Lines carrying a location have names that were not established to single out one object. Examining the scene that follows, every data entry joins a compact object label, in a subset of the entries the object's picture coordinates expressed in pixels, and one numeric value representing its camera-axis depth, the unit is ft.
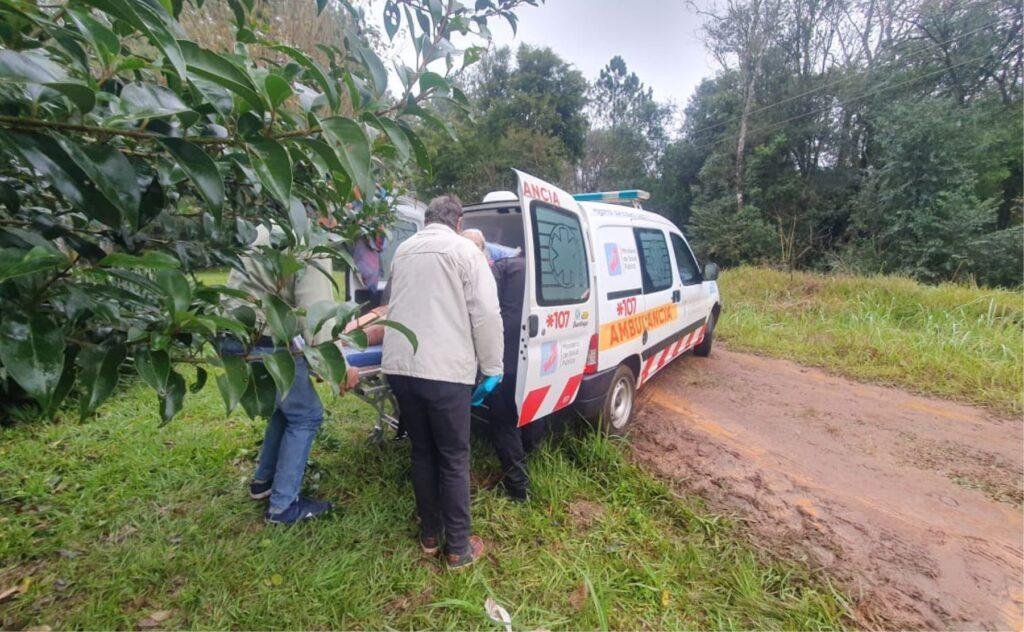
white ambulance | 8.44
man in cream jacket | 6.78
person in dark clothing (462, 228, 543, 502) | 8.37
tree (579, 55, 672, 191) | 77.20
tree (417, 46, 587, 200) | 59.98
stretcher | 9.09
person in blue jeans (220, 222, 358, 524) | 7.00
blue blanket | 9.32
